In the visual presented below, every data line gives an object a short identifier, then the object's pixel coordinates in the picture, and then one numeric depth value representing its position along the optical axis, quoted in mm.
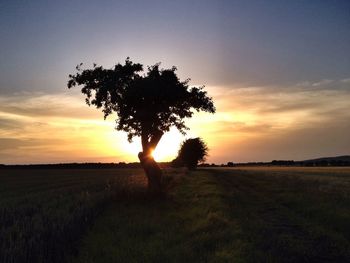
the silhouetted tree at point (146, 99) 32250
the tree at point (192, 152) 120438
